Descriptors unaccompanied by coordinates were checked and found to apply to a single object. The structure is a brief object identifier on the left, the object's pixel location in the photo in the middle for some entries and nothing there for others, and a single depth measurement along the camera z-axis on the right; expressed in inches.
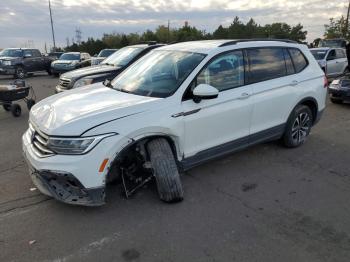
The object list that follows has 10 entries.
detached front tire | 141.1
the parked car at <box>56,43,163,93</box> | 320.5
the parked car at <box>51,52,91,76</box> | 779.4
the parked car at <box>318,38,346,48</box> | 810.3
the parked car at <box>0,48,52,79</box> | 756.0
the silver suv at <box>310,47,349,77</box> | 526.6
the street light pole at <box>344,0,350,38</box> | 1507.8
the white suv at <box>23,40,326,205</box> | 124.4
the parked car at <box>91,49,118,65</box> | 788.3
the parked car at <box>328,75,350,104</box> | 357.1
